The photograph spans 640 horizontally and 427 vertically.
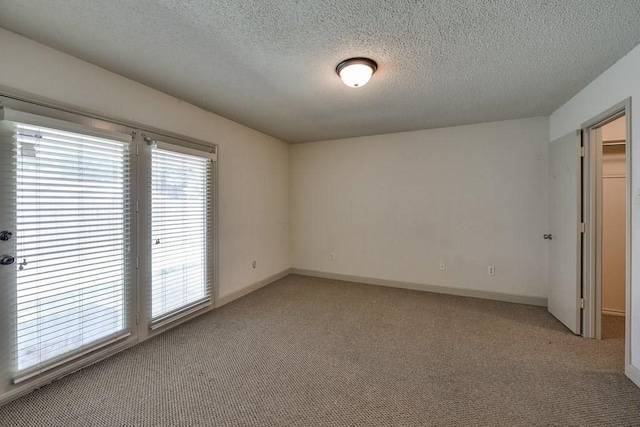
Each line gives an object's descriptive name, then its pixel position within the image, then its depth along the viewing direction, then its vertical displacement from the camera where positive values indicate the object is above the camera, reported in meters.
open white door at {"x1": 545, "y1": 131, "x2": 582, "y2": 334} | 2.81 -0.21
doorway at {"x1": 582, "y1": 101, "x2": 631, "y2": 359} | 2.65 -0.17
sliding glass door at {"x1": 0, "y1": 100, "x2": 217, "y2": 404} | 1.88 -0.22
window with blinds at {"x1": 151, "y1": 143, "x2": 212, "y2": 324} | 2.82 -0.20
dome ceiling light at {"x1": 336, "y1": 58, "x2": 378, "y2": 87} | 2.19 +1.18
